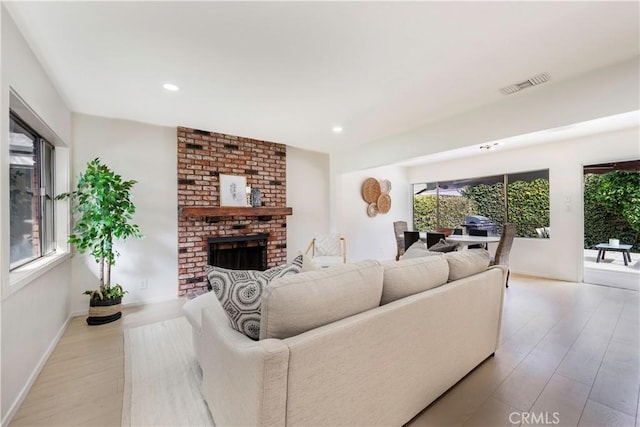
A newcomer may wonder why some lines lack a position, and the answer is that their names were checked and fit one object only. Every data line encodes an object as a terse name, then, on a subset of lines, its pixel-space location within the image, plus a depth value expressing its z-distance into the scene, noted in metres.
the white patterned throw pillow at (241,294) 1.22
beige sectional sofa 0.99
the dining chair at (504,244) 3.78
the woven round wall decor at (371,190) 6.07
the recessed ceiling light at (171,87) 2.56
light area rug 1.56
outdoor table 4.17
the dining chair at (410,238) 4.70
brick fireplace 3.86
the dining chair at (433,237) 4.28
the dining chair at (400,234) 5.29
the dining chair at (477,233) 4.72
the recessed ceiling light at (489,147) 4.44
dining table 4.00
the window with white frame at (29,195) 2.04
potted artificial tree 2.83
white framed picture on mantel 4.17
